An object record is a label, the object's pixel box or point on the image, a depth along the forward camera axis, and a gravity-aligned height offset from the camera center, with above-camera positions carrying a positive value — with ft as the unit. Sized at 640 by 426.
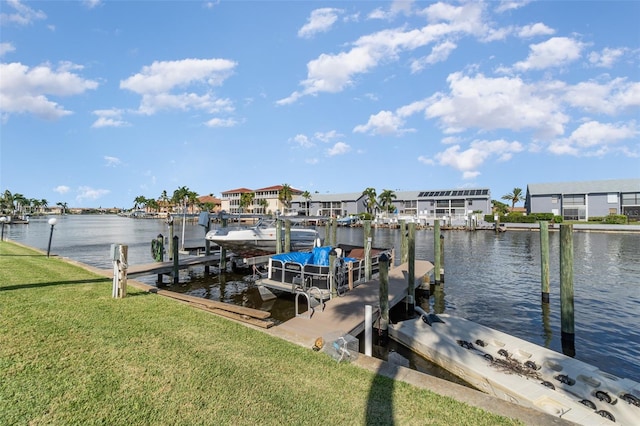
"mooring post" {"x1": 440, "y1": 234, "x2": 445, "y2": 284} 63.57 -9.61
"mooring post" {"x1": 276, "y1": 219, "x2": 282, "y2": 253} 66.59 -4.30
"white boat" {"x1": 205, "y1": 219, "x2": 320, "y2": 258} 67.31 -4.90
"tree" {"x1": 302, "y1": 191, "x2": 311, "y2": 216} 341.21 +17.71
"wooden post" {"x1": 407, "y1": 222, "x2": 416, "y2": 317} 45.62 -9.51
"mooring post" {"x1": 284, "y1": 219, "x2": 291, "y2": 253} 64.90 -4.02
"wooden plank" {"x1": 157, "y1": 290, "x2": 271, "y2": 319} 28.94 -8.32
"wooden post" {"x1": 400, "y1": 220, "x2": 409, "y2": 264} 70.50 -7.09
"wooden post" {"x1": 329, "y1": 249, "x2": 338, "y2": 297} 40.57 -6.96
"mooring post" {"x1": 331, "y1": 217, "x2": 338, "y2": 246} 78.11 -3.37
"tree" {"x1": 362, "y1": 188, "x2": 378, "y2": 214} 312.91 +14.62
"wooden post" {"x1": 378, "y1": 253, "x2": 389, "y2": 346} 34.09 -8.71
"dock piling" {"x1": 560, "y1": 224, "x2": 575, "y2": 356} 34.32 -8.16
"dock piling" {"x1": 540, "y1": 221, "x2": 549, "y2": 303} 45.83 -7.09
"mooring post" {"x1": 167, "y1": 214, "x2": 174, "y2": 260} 71.09 -3.70
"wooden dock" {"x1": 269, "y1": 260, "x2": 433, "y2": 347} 25.98 -9.92
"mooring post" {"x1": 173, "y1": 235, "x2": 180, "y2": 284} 59.88 -8.16
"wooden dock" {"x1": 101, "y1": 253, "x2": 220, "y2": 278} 56.14 -8.90
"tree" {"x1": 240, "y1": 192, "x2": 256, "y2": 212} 367.45 +18.16
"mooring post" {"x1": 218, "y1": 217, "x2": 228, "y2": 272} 69.92 -9.06
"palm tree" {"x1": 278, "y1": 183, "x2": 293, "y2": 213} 349.41 +20.39
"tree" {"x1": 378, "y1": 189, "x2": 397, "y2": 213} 299.17 +12.71
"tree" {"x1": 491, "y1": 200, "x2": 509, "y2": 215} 367.25 +6.91
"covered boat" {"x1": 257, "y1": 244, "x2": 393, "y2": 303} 40.93 -7.70
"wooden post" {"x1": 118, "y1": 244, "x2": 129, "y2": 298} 31.01 -5.11
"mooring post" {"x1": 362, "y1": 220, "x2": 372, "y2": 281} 50.11 -7.07
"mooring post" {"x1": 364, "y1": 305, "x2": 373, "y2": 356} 26.35 -9.04
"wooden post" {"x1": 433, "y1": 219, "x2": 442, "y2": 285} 61.46 -8.22
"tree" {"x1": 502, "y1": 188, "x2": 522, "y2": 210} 327.06 +15.95
